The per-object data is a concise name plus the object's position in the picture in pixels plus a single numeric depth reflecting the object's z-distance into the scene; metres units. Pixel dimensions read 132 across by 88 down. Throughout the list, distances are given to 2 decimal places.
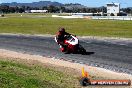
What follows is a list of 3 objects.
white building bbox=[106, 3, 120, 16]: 171.55
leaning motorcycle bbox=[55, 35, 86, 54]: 22.78
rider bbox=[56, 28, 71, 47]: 23.17
